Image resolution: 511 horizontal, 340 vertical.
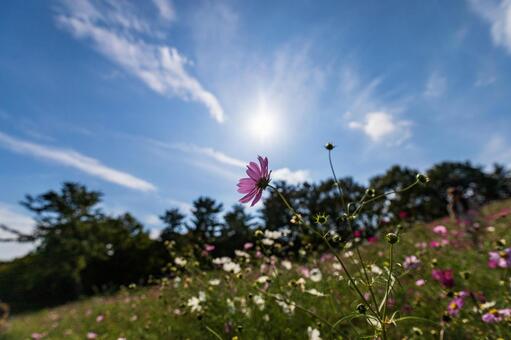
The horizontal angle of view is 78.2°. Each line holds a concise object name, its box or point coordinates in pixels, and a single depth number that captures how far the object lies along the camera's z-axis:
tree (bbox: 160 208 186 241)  16.19
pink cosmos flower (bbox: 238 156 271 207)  1.13
